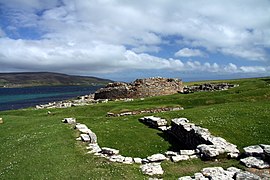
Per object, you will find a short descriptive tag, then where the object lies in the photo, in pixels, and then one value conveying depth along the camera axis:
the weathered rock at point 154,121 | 34.06
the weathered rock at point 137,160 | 21.03
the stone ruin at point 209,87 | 71.12
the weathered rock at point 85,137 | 26.29
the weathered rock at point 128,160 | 21.02
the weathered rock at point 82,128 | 29.17
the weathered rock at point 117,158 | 21.25
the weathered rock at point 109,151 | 23.30
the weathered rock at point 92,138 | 26.62
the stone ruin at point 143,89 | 70.75
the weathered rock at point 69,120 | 34.92
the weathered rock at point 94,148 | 23.38
